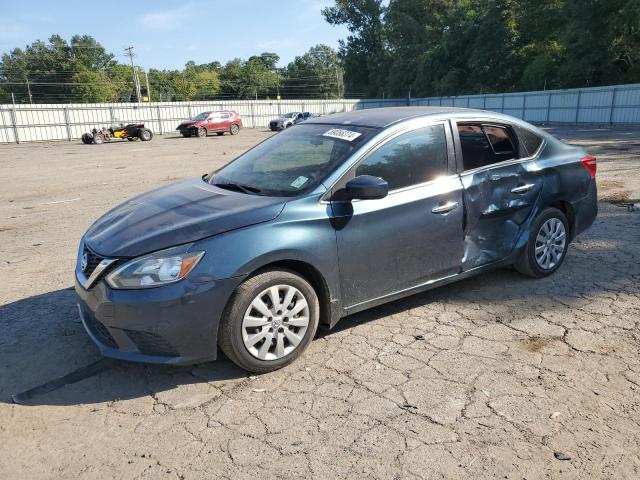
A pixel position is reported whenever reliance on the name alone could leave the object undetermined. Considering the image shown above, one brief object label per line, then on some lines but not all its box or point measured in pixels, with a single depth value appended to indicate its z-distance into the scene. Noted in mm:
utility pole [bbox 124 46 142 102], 63097
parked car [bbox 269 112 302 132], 37250
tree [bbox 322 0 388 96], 75000
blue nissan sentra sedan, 2988
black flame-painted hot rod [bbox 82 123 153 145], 27625
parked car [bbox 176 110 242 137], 31641
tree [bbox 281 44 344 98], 98488
